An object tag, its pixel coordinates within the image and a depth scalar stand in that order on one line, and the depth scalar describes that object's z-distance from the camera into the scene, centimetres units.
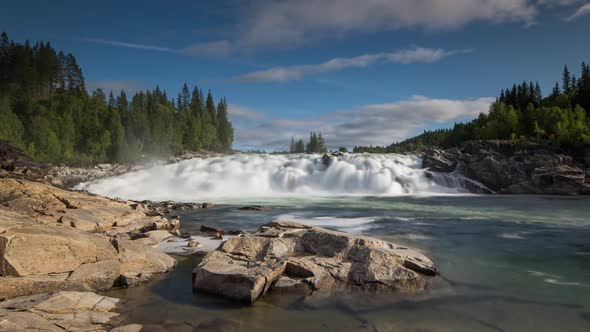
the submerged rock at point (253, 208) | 2241
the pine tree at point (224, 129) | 10119
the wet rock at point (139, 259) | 749
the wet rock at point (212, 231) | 1245
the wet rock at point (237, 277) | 622
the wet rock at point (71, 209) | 1167
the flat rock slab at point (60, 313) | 452
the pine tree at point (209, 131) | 9156
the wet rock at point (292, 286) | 666
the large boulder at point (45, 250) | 621
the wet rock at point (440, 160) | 4497
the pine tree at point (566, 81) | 8881
